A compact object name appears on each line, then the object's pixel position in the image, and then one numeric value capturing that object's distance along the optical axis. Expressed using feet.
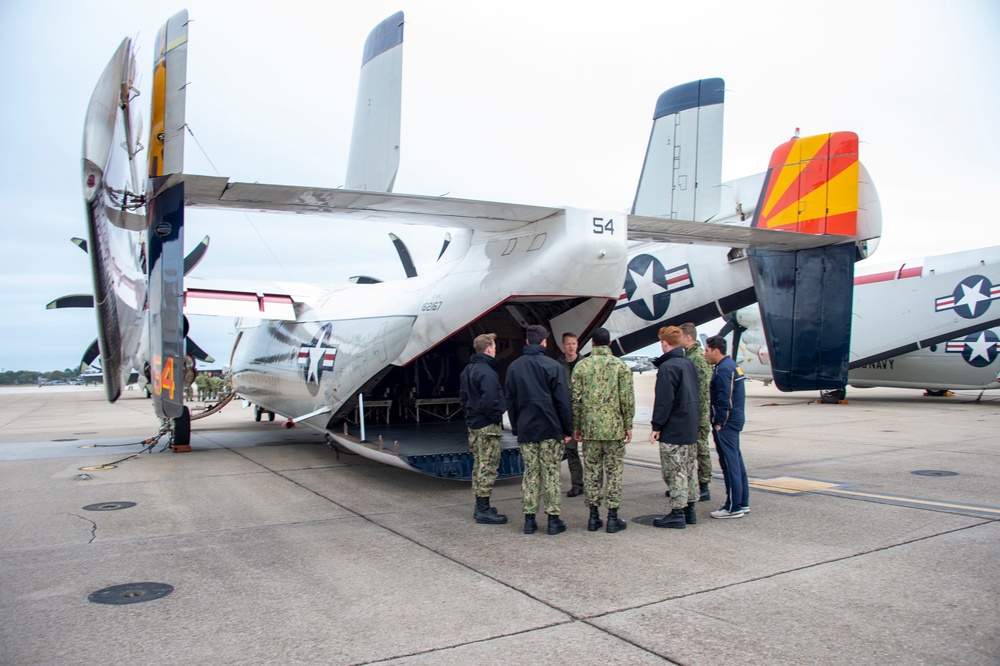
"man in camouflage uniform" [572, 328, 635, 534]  18.92
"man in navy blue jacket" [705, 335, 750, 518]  20.07
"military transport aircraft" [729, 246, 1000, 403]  56.54
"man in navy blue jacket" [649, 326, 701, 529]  19.10
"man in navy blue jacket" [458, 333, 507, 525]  20.04
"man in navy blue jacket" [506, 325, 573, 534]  18.92
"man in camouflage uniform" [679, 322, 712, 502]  21.50
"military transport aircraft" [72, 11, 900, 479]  21.09
